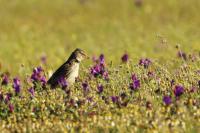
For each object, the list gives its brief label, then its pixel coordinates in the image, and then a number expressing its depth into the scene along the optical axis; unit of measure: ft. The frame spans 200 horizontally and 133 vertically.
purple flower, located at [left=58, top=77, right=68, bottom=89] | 56.80
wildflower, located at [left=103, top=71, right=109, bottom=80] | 59.77
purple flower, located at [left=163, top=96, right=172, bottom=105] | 51.55
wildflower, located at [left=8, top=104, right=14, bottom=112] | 55.01
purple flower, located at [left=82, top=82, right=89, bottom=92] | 56.18
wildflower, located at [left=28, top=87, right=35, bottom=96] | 57.51
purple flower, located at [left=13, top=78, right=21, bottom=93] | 57.36
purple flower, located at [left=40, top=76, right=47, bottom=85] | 61.26
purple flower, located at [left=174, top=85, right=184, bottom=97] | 52.63
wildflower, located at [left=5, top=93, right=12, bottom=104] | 56.44
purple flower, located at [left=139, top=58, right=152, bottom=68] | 62.59
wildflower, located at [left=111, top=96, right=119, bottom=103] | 53.52
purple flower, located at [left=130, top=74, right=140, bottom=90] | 54.90
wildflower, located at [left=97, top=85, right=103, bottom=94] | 55.72
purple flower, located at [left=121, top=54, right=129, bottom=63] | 70.21
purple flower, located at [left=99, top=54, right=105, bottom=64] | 65.29
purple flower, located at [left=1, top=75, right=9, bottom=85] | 62.44
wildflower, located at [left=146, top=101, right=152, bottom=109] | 51.63
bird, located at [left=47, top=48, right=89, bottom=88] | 63.82
